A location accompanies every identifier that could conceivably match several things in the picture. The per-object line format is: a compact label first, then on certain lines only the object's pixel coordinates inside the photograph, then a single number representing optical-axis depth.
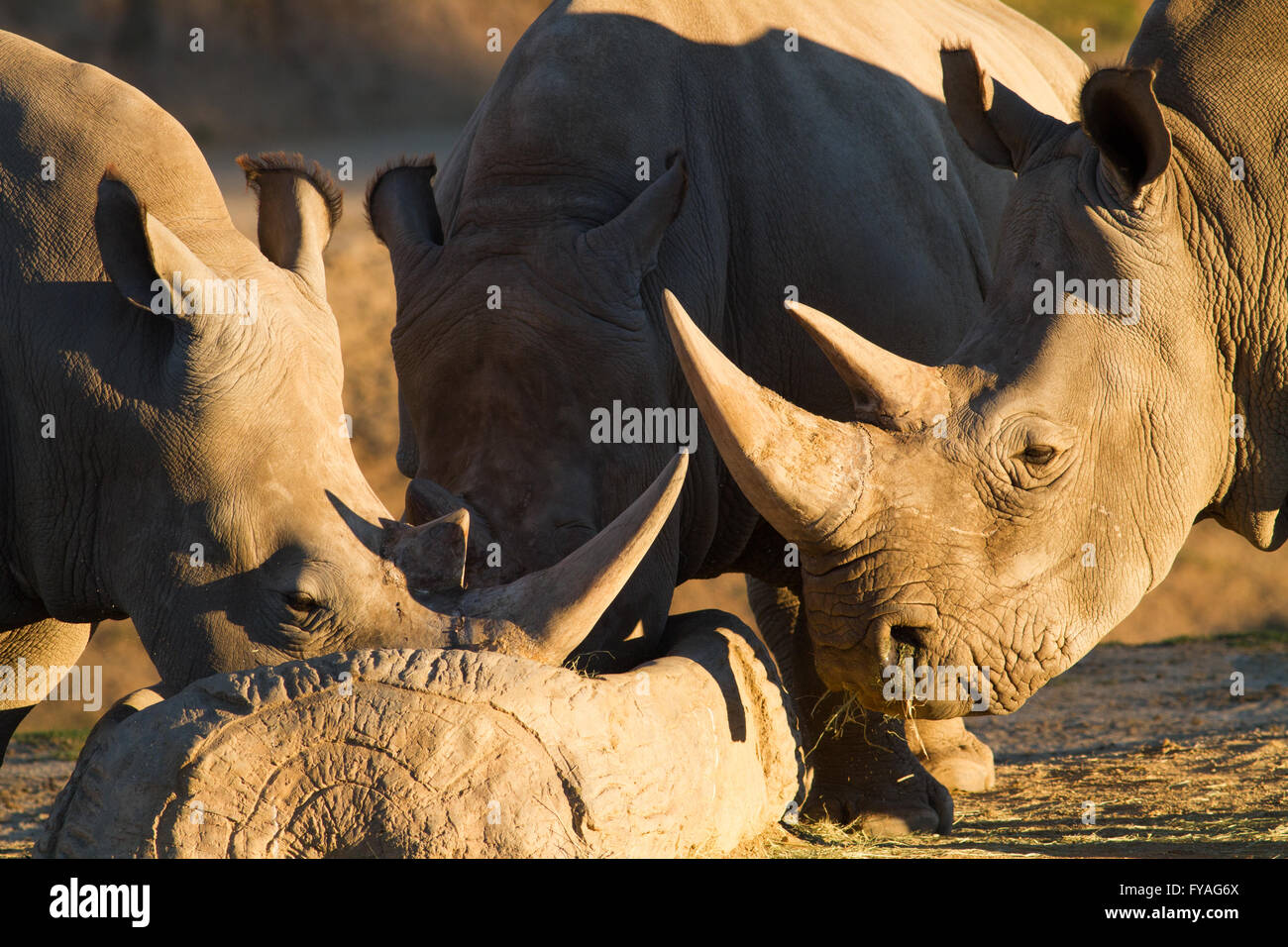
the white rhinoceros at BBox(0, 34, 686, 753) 8.21
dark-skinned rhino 9.68
